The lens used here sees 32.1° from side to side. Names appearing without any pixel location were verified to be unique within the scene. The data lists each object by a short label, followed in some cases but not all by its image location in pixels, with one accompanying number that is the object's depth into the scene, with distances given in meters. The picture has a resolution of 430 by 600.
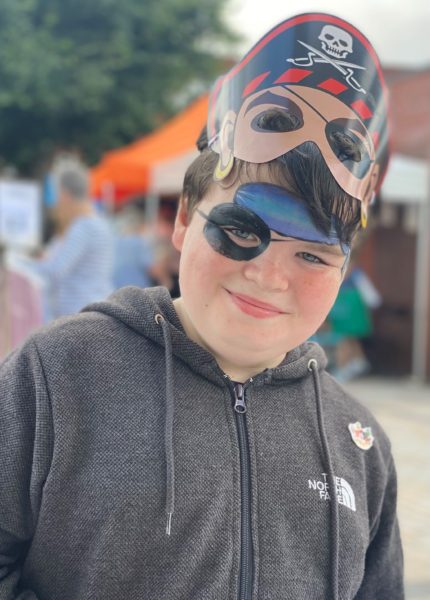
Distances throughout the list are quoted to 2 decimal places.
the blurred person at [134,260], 5.84
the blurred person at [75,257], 4.54
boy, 1.23
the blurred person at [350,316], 8.55
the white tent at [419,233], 8.26
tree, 14.39
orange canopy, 8.36
